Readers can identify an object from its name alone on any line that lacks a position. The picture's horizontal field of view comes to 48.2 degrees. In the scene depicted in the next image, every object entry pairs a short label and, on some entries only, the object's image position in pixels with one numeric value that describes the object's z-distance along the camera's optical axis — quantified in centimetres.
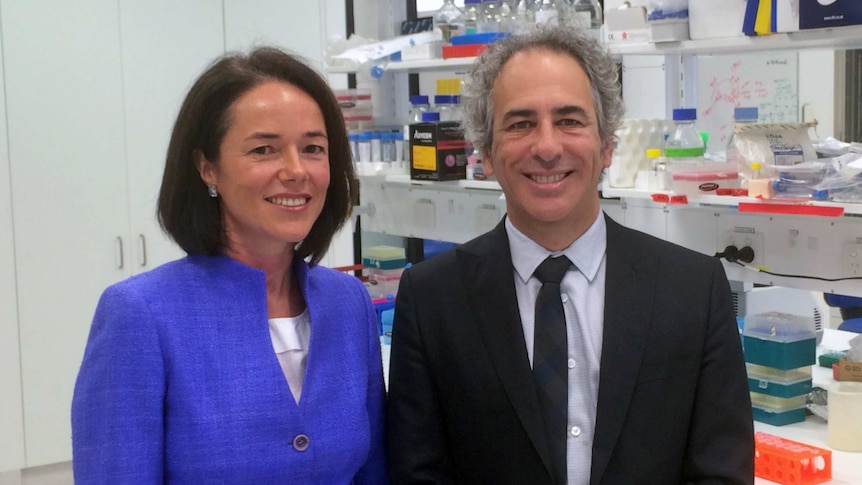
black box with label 288
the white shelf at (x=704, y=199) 199
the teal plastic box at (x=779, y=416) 218
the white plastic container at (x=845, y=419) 198
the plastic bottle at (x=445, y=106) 303
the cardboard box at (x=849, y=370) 217
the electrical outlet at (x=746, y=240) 241
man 146
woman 143
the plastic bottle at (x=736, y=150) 222
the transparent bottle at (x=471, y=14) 283
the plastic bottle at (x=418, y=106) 311
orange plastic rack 181
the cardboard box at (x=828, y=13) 192
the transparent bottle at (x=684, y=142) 231
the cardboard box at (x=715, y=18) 213
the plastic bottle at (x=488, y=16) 276
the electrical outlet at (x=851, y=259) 221
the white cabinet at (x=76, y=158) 390
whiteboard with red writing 290
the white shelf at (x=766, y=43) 199
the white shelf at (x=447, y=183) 281
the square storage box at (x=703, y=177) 225
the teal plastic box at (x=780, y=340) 217
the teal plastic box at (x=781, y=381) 218
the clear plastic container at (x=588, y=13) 258
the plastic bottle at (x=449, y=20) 294
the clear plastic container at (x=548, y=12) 251
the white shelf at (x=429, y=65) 285
